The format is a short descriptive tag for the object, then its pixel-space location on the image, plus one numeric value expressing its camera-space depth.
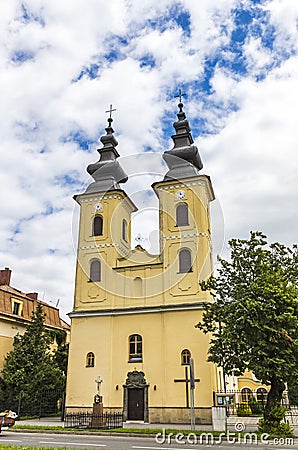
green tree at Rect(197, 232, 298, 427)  17.23
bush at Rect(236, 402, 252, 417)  28.22
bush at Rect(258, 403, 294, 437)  16.62
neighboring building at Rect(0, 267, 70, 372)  34.00
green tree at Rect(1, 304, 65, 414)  29.34
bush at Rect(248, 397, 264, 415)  30.80
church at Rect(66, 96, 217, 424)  26.22
